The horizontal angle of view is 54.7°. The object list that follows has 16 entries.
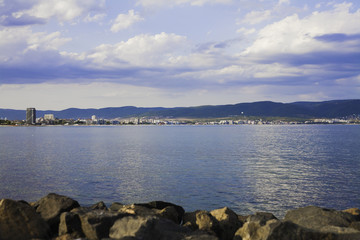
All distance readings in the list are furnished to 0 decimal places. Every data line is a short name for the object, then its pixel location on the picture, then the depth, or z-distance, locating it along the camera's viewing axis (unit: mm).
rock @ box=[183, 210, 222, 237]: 14570
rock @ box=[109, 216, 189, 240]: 11516
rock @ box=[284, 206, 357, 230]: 14584
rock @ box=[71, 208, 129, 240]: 12469
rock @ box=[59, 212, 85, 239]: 13125
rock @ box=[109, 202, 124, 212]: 18569
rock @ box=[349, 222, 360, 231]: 14352
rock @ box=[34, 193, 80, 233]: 14984
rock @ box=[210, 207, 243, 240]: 14938
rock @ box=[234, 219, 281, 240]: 11562
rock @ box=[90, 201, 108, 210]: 18664
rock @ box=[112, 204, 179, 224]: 15844
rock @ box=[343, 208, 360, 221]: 17575
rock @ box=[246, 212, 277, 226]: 13295
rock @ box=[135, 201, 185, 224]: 18081
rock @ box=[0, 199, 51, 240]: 12469
